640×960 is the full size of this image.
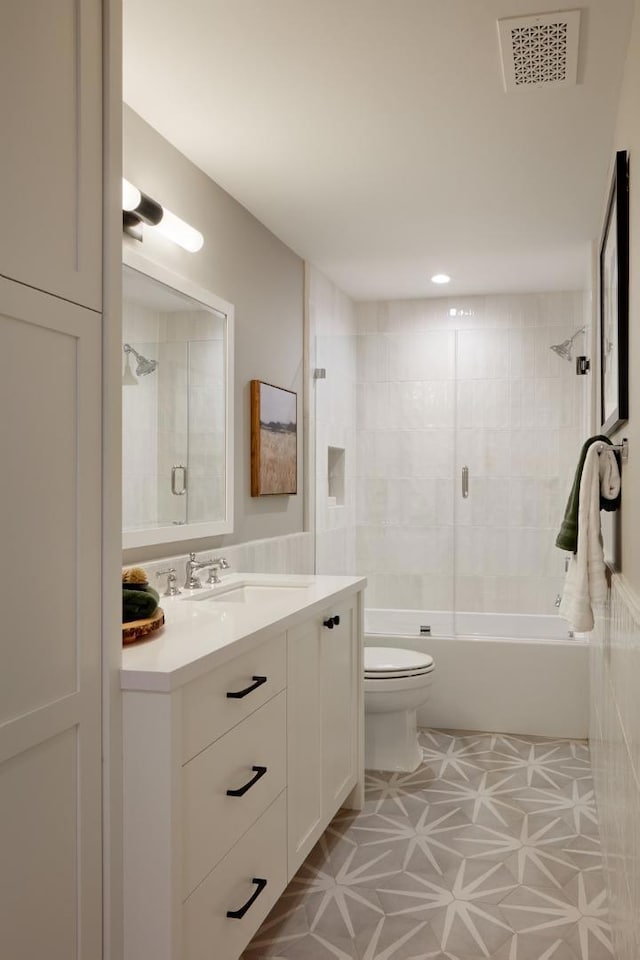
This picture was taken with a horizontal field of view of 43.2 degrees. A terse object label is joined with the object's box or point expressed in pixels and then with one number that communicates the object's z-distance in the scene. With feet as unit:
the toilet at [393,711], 10.77
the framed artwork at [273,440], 11.09
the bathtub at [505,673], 12.56
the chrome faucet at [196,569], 8.68
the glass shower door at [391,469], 13.61
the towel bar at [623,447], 6.93
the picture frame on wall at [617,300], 6.73
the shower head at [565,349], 13.28
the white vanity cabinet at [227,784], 4.85
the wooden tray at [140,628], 5.54
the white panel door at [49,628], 4.04
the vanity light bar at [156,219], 7.41
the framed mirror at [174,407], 7.84
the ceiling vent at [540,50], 6.43
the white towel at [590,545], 7.10
